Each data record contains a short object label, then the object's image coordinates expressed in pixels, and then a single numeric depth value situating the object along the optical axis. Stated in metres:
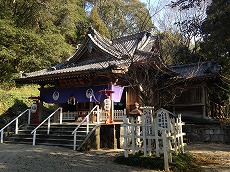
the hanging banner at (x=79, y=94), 13.45
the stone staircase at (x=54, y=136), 11.13
